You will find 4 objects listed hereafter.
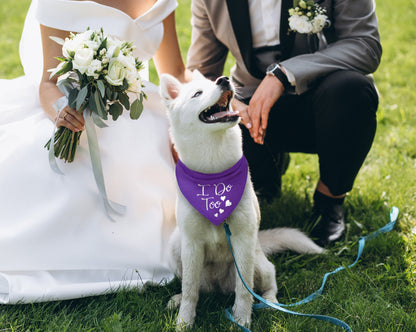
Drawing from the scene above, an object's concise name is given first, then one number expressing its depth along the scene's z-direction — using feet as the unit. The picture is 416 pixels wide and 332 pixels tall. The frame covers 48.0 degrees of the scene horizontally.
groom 8.52
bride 7.69
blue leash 6.77
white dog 6.58
